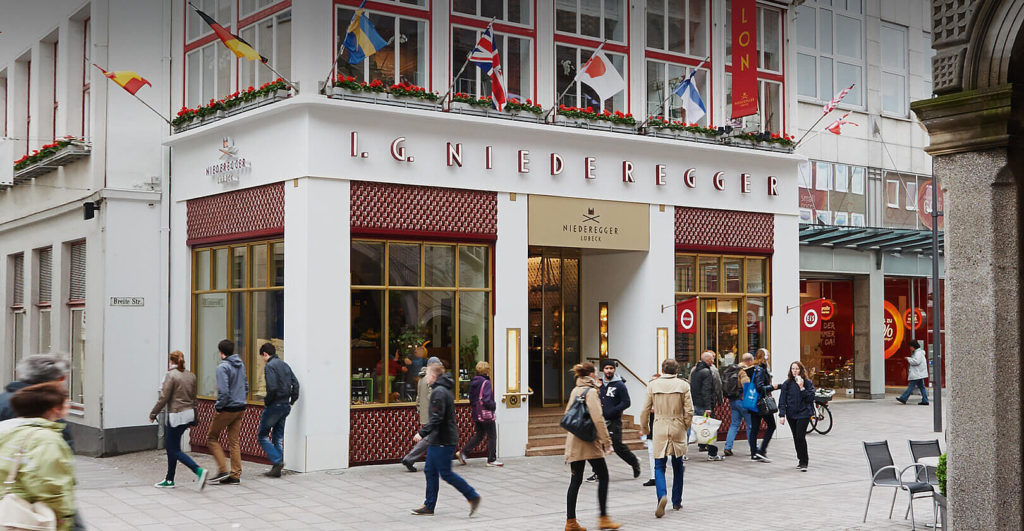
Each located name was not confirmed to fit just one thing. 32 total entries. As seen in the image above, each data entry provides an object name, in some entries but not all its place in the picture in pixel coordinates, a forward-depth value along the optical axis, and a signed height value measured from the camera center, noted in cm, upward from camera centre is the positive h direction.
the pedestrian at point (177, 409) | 1416 -143
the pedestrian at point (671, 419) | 1291 -142
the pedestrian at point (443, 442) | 1220 -160
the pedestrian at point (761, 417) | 1780 -193
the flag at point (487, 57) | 1706 +385
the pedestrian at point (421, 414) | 1609 -170
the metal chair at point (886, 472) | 1165 -193
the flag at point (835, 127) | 2168 +349
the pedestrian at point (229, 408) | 1472 -146
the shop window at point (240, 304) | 1689 -5
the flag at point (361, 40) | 1600 +389
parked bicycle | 2209 -235
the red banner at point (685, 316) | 1997 -28
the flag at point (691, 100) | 1975 +370
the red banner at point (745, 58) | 1980 +446
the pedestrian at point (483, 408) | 1670 -166
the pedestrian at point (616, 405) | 1485 -143
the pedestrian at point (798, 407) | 1659 -164
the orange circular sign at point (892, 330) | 3244 -88
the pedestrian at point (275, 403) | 1535 -145
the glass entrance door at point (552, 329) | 2091 -54
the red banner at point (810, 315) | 2162 -28
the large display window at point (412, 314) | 1675 -20
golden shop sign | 1842 +135
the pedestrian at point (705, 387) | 1738 -138
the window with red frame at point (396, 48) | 1672 +404
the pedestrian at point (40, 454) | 567 -80
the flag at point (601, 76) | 1869 +390
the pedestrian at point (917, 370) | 2888 -185
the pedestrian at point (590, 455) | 1153 -164
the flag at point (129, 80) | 1711 +352
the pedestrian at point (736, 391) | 1834 -155
